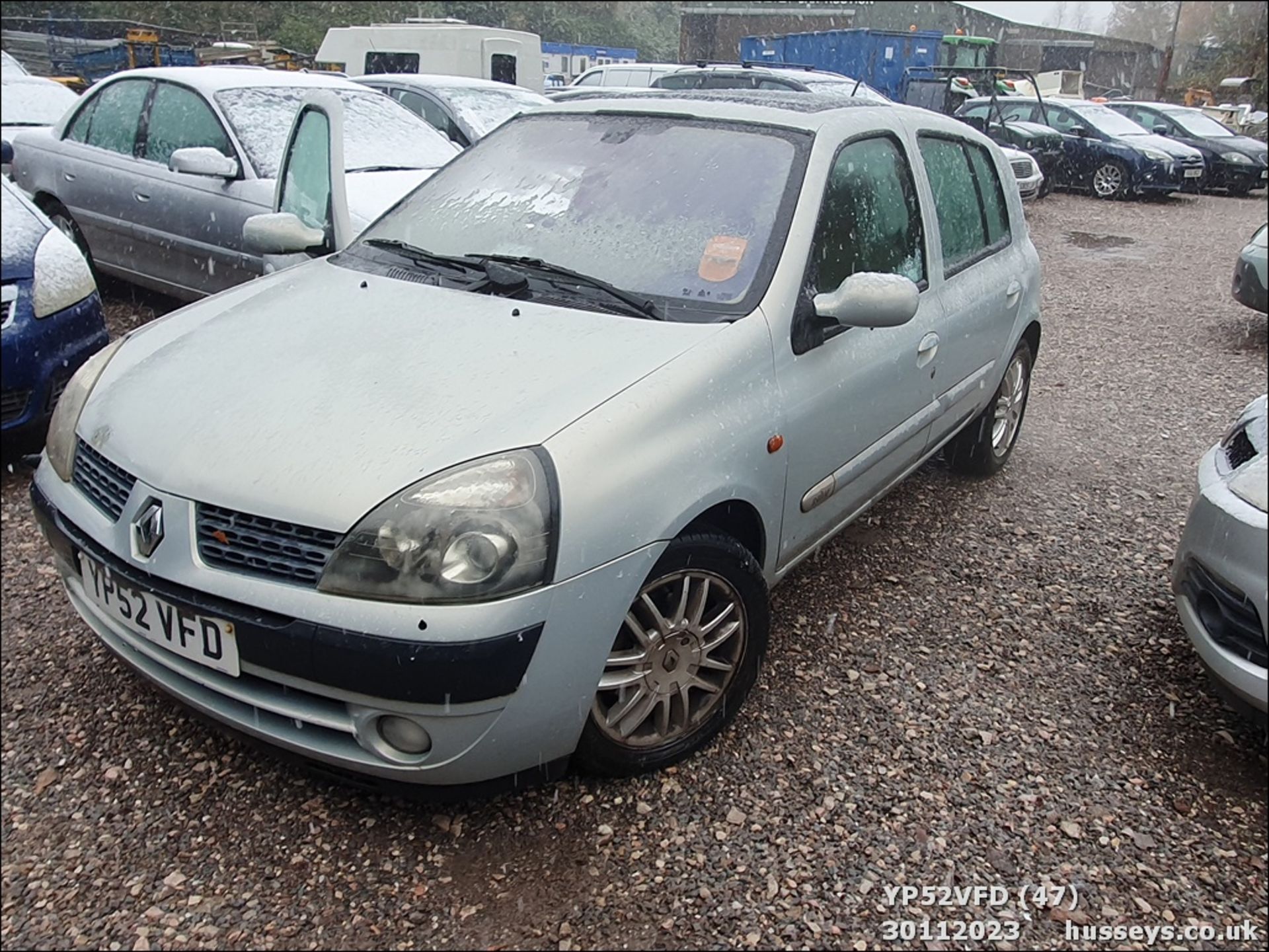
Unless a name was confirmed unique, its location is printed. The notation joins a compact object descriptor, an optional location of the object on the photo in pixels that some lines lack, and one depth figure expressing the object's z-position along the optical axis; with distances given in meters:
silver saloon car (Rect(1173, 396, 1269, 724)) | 2.12
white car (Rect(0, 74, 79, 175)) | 9.47
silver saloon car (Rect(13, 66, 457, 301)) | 5.14
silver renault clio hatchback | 1.88
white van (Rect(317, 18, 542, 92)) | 14.09
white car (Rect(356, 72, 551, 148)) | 7.84
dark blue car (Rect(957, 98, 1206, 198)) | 14.31
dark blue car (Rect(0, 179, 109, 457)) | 3.71
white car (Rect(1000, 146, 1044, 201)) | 8.19
